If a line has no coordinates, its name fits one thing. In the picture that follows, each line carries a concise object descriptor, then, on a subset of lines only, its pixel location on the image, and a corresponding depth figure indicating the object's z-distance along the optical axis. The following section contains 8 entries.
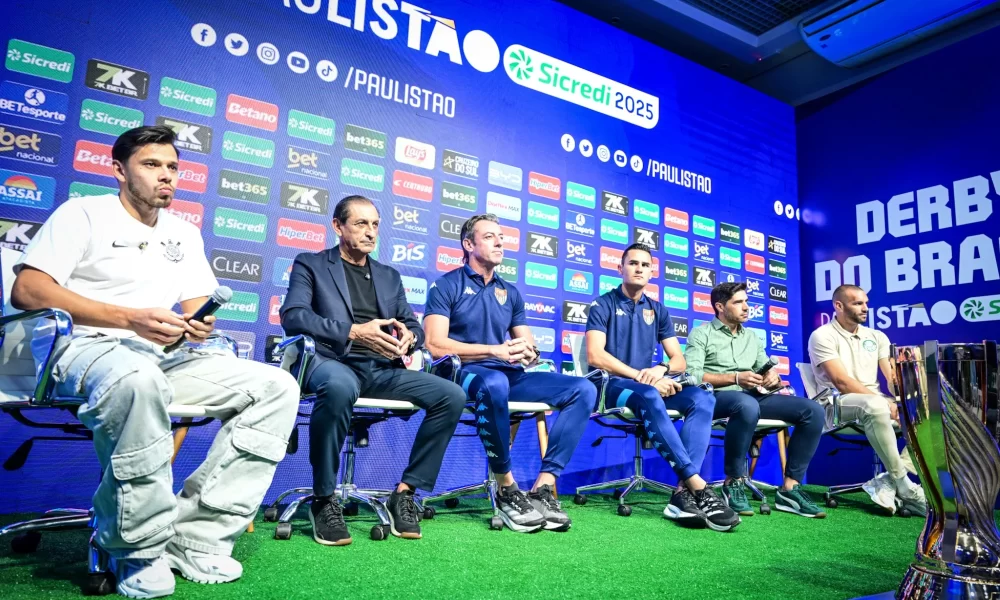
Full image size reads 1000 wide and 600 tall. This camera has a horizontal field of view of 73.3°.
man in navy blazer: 2.34
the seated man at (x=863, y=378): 3.64
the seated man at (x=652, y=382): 2.95
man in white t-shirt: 1.51
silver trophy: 0.97
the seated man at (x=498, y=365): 2.72
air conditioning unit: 5.24
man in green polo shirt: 3.49
